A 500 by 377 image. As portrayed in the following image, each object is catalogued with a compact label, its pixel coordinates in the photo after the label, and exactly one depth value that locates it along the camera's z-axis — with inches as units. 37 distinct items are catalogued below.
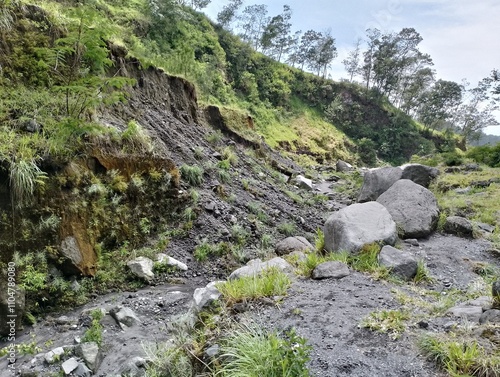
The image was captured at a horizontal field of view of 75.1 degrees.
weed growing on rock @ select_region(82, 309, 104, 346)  160.6
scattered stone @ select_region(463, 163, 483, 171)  607.3
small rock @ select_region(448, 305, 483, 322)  128.6
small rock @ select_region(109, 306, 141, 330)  177.8
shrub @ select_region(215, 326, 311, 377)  103.2
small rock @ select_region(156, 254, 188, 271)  248.2
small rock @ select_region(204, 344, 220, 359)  123.3
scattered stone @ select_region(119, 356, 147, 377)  133.4
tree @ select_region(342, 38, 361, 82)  2090.3
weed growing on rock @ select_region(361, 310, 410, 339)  123.9
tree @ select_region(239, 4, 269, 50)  1841.8
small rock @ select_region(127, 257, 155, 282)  228.4
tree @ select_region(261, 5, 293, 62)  1850.4
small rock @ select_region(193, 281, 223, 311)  156.1
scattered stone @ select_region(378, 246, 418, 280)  188.1
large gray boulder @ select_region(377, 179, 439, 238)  272.7
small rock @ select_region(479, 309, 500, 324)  120.2
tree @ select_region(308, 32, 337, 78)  2034.9
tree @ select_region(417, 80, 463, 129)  1805.7
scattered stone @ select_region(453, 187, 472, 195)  453.6
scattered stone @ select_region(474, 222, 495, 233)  299.4
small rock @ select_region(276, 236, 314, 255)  296.5
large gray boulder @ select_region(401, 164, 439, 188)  469.7
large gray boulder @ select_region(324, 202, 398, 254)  218.7
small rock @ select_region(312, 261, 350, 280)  186.6
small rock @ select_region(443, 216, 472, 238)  280.4
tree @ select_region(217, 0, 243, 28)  1562.5
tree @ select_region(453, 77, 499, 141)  1899.7
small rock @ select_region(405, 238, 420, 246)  255.8
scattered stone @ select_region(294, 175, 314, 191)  700.9
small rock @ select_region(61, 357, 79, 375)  140.3
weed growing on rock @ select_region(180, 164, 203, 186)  333.4
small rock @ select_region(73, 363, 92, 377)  139.6
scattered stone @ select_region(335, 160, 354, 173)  1121.4
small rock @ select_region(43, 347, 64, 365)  147.2
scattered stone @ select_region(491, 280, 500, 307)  129.3
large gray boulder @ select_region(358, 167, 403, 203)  444.1
